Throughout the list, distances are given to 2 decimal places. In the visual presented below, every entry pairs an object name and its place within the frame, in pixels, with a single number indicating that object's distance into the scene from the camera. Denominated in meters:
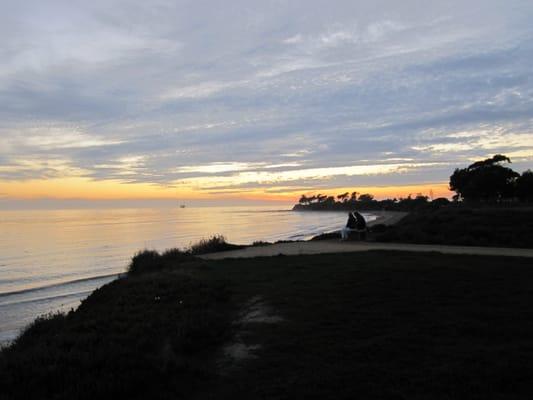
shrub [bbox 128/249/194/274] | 15.81
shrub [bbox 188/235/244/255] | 20.25
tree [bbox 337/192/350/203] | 189.20
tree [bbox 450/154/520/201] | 59.38
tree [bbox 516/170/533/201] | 60.85
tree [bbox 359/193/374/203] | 175.32
